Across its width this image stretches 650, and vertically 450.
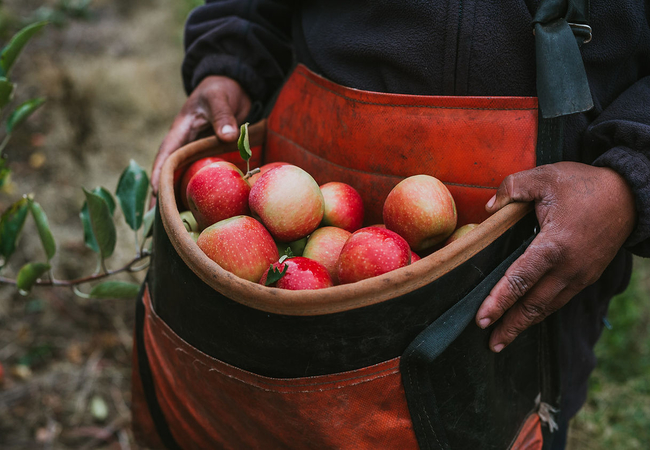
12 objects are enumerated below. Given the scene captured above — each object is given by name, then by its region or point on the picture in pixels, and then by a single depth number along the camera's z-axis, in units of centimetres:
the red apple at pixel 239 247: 110
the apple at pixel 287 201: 120
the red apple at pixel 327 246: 120
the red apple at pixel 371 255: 102
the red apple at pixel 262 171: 135
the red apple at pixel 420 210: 111
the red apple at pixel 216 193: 124
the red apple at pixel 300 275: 101
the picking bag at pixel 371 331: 88
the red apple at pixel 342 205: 126
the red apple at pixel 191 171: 137
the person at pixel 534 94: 97
